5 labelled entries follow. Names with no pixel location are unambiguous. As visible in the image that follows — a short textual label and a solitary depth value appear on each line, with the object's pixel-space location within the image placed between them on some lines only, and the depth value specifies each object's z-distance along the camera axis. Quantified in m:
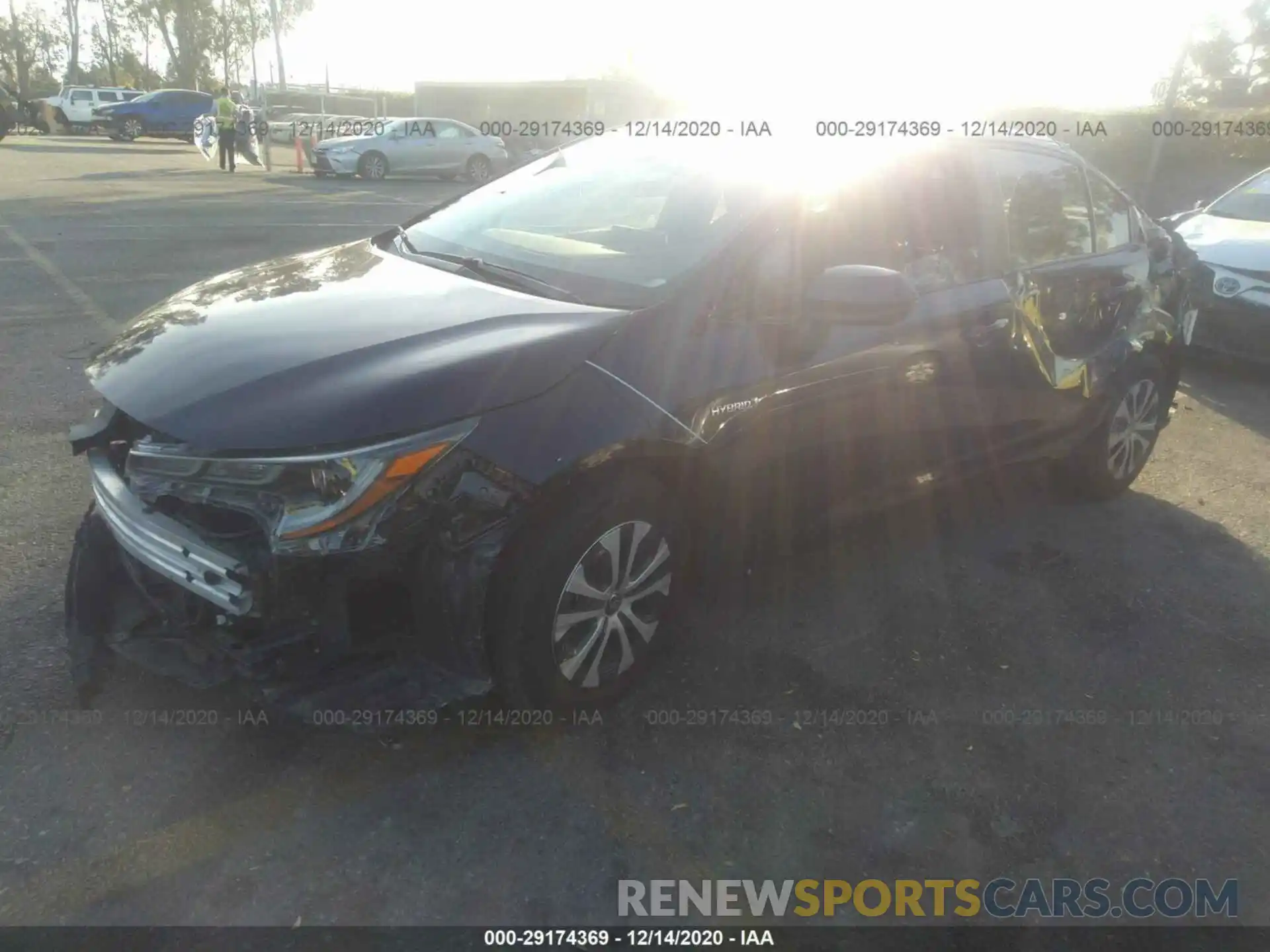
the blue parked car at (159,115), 32.97
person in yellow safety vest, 21.22
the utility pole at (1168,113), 15.80
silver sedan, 21.89
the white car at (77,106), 35.66
